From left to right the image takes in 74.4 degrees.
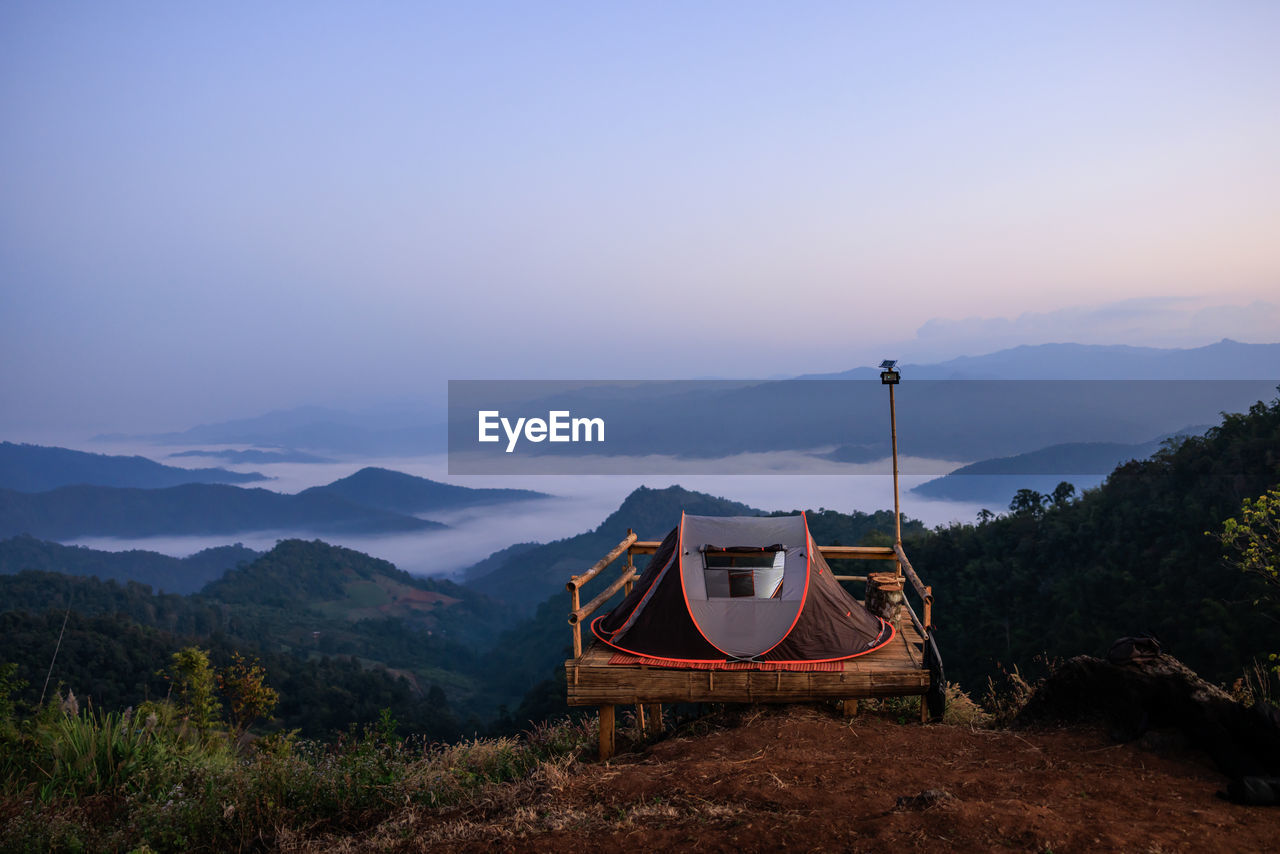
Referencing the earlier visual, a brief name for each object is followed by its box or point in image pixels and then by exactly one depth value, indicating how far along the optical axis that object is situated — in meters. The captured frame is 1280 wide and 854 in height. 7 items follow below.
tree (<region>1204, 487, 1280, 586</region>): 9.51
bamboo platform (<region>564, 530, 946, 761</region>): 6.46
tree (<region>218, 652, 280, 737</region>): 19.64
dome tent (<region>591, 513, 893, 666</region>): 6.73
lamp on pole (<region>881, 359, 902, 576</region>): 8.55
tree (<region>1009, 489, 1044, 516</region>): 38.36
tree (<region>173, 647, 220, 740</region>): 18.71
